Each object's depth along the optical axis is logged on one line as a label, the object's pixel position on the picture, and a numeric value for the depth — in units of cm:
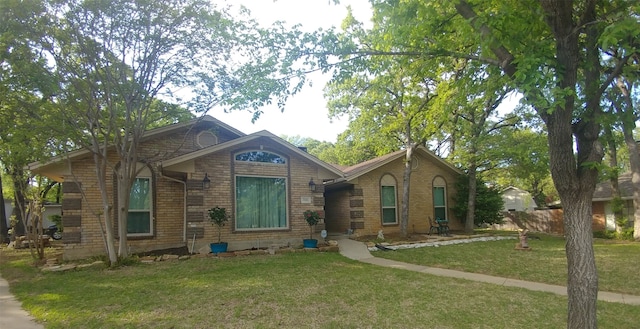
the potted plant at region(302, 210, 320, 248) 1305
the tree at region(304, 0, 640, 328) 396
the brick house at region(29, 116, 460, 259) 1197
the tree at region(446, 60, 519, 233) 1897
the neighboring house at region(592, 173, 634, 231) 2033
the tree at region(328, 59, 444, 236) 1711
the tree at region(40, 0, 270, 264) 973
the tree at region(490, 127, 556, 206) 1717
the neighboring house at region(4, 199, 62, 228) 3045
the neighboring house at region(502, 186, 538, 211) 4178
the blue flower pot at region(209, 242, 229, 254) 1191
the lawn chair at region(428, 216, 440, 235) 1834
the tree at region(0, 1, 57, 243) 913
